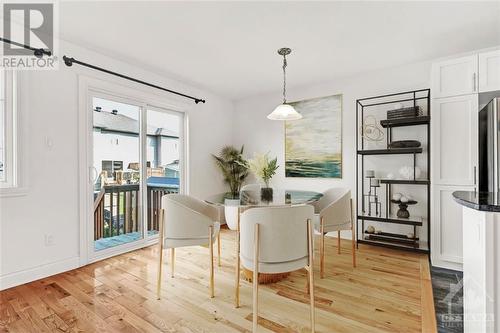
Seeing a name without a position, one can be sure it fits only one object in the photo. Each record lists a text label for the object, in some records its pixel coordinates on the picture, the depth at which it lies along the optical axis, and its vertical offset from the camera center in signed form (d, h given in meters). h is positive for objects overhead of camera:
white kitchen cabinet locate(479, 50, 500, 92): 2.49 +0.94
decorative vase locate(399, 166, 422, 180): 3.18 -0.09
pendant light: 2.74 +0.56
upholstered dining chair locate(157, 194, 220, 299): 2.14 -0.54
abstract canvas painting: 3.96 +0.42
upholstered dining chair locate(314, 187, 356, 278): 2.61 -0.56
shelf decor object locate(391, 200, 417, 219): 3.19 -0.56
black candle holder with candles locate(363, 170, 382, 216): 3.49 -0.45
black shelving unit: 3.12 -0.06
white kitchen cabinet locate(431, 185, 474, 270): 2.67 -0.69
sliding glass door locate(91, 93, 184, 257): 3.15 -0.04
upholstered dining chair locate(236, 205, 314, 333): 1.68 -0.50
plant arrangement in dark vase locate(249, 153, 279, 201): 2.55 -0.02
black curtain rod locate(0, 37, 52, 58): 2.30 +1.12
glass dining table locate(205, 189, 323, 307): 2.07 -0.32
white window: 2.37 +0.34
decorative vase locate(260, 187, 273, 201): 2.40 -0.29
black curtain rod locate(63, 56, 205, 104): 2.65 +1.11
